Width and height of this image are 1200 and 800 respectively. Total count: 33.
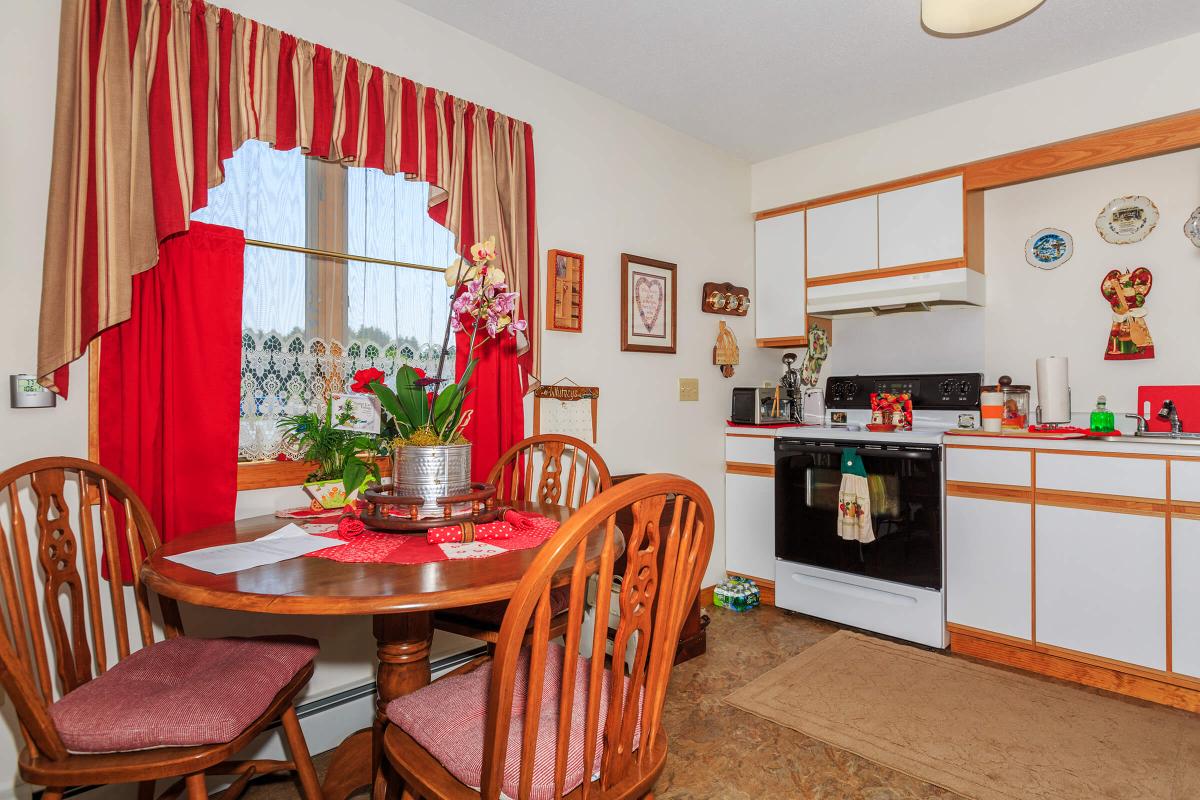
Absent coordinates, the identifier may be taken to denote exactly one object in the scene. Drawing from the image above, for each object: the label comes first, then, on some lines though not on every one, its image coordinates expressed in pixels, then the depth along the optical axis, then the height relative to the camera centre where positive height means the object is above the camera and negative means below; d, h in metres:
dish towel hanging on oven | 3.11 -0.45
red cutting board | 2.81 +0.01
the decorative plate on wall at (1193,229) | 2.81 +0.72
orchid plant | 1.72 +0.05
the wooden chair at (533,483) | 1.93 -0.30
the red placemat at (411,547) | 1.42 -0.31
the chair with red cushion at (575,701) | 1.00 -0.50
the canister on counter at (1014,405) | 3.18 -0.01
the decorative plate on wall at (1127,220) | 2.97 +0.80
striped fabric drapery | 1.74 +0.82
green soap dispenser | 2.78 -0.07
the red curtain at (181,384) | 1.83 +0.06
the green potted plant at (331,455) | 2.03 -0.16
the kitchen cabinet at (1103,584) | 2.50 -0.68
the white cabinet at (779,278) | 3.84 +0.72
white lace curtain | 2.12 +0.08
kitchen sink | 2.44 -0.12
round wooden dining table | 1.14 -0.32
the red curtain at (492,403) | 2.57 +0.00
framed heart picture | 3.27 +0.48
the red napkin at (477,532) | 1.56 -0.30
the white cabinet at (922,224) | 3.24 +0.87
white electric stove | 2.99 -0.55
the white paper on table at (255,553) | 1.35 -0.31
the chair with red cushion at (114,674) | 1.21 -0.56
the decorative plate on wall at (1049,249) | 3.19 +0.73
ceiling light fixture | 2.03 +1.19
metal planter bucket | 1.68 -0.17
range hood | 3.24 +0.55
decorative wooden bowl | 1.63 -0.27
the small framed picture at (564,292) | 2.91 +0.48
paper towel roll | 2.92 +0.06
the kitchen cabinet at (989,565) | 2.80 -0.68
